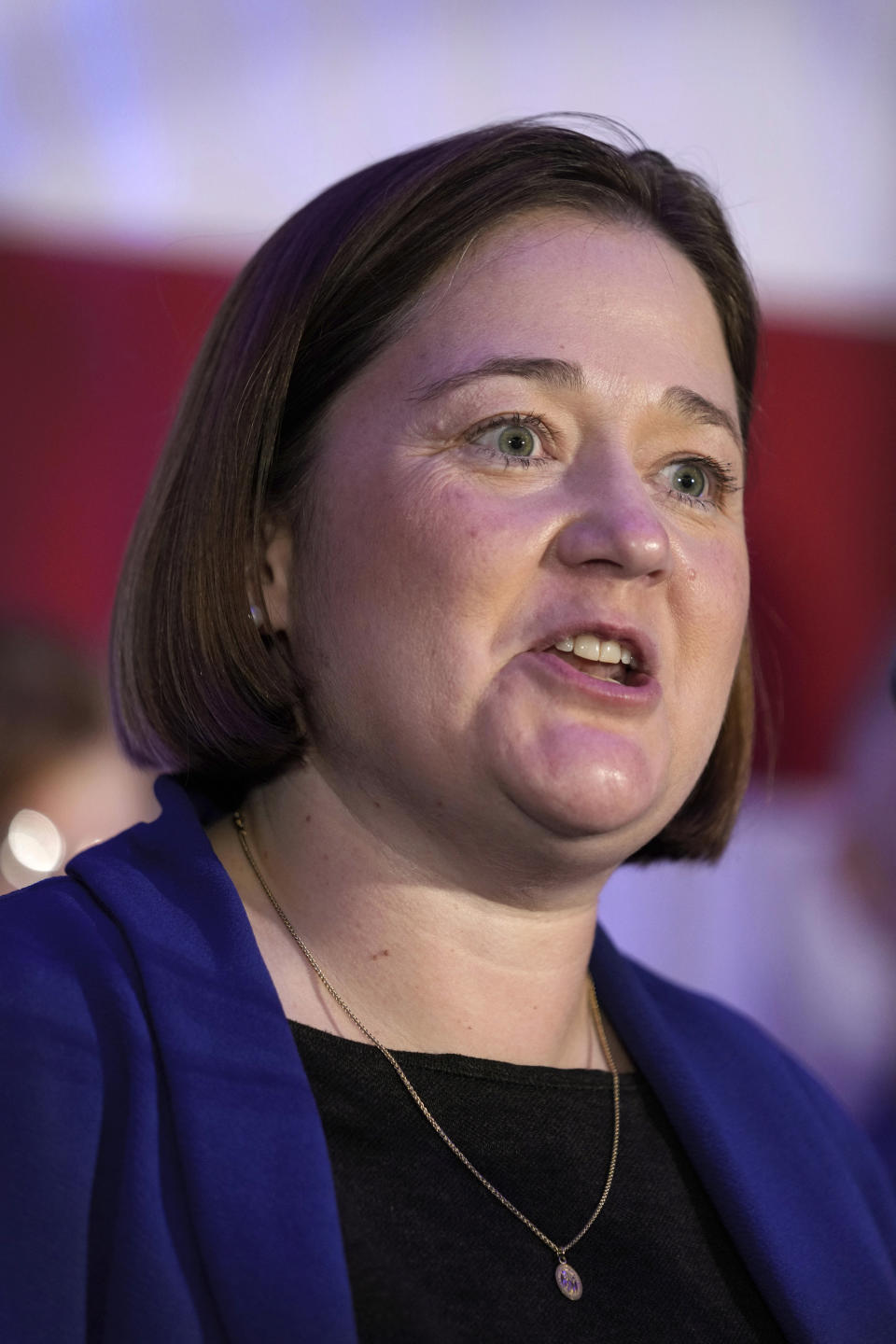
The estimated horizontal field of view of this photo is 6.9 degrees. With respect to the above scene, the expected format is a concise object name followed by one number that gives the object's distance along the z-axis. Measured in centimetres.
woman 203
